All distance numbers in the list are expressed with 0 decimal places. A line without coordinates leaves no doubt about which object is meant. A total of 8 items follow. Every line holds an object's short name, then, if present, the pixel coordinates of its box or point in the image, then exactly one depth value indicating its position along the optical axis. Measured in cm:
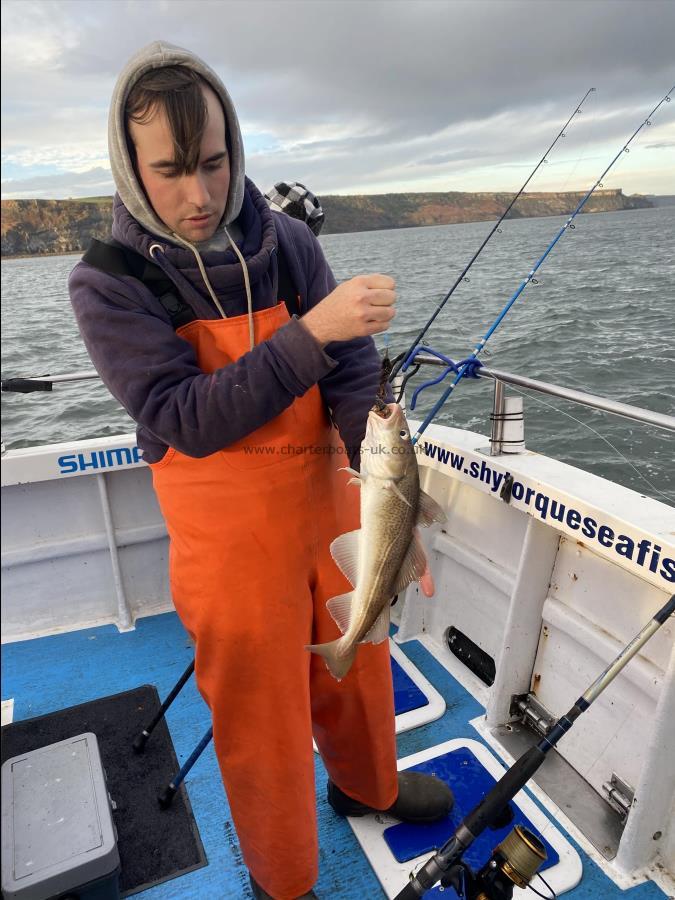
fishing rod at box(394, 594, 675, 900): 184
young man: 176
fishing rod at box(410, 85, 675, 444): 292
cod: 180
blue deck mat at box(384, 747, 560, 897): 267
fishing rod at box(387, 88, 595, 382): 329
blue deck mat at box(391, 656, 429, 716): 354
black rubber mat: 271
